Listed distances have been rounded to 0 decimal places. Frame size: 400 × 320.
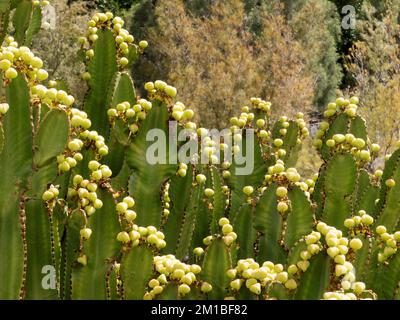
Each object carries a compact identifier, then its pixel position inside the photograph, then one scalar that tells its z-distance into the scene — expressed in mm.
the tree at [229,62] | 16203
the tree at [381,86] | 13031
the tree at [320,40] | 19953
